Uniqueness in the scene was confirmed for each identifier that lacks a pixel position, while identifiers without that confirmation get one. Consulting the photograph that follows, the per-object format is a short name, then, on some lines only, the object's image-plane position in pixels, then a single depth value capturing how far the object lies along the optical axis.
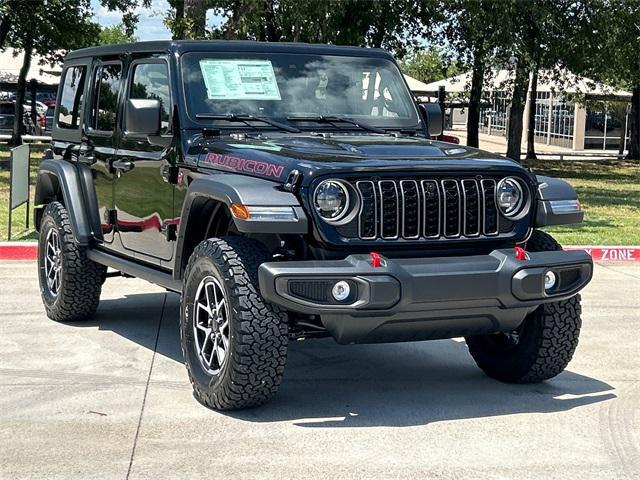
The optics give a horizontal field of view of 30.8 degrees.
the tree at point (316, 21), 19.30
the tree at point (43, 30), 33.06
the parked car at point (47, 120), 39.56
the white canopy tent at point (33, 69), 37.78
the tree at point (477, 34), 24.12
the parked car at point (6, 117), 41.06
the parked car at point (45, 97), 55.83
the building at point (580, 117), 39.31
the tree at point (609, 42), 27.16
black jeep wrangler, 5.51
